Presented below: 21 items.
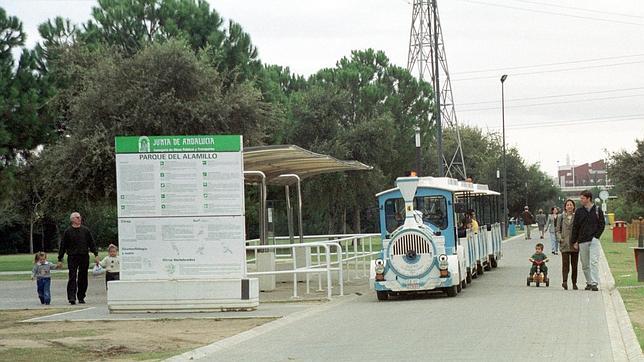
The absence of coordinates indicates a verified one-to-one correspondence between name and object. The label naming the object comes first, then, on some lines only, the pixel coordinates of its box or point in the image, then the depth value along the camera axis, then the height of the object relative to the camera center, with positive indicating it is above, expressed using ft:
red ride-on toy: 72.59 -1.79
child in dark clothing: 72.18 -0.71
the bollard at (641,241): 94.75 +0.31
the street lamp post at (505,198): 222.56 +10.24
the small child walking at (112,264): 73.72 -0.12
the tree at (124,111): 114.32 +15.62
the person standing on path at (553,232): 129.28 +1.84
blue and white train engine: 65.92 -0.78
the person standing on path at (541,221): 192.48 +4.70
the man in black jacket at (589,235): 65.77 +0.66
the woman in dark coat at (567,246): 68.18 +0.07
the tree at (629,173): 205.46 +13.42
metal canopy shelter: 71.05 +6.68
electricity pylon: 152.97 +34.12
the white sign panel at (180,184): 61.31 +4.21
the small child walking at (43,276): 72.49 -0.75
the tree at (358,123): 191.11 +23.60
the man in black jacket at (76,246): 70.79 +1.10
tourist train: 65.98 +0.84
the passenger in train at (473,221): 83.24 +2.20
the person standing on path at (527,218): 183.42 +5.00
